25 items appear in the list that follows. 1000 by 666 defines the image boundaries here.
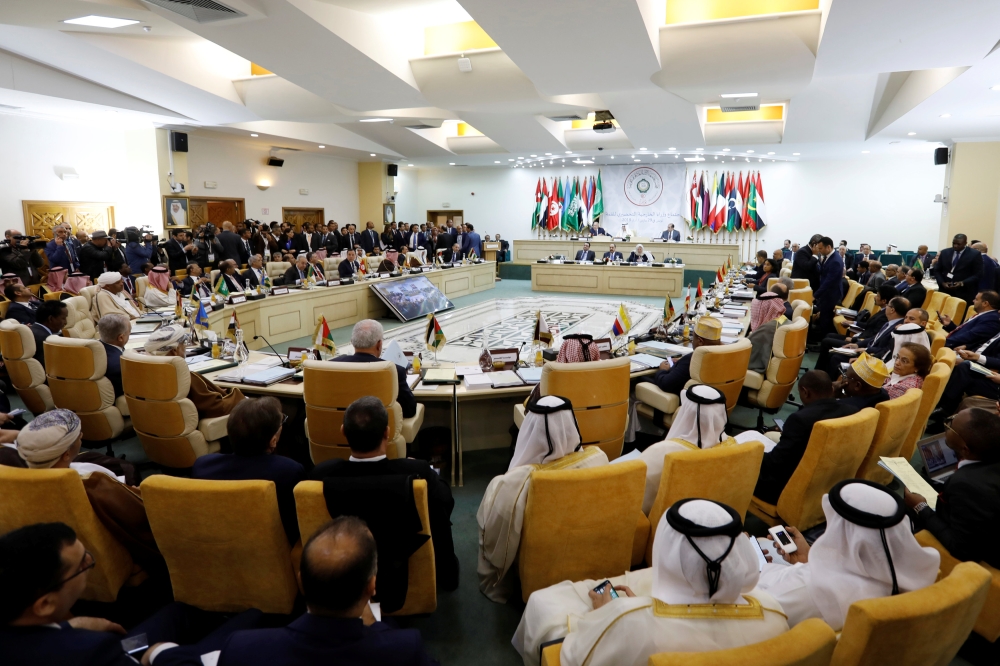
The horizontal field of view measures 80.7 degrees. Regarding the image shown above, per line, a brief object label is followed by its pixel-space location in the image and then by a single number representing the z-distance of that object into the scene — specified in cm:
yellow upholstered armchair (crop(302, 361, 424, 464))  321
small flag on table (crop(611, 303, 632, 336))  477
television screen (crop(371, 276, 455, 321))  962
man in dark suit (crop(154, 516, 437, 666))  130
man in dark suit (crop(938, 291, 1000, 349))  499
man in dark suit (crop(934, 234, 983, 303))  778
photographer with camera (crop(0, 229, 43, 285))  727
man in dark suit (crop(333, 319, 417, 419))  359
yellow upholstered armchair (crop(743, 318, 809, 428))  456
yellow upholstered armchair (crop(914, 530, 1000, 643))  203
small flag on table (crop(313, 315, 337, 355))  429
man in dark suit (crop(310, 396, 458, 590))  211
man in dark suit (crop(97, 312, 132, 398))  394
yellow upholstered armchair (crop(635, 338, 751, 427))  381
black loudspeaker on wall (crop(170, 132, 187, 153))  1156
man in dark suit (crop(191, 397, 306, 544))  224
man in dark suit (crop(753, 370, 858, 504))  277
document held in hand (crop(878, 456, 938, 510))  239
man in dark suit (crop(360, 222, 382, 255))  1494
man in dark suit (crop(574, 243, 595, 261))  1498
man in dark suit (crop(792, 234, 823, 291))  845
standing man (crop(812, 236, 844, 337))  734
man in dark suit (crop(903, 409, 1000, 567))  203
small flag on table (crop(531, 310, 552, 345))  468
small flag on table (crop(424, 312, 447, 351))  469
